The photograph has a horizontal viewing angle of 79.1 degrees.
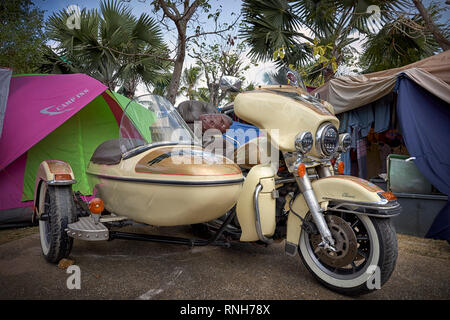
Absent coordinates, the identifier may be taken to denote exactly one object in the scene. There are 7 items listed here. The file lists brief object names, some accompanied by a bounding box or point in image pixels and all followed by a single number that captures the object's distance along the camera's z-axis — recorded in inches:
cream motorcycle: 65.2
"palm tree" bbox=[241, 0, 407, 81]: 247.3
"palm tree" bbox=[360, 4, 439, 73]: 234.5
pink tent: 125.3
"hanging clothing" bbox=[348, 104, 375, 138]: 178.9
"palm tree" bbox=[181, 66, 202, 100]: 757.0
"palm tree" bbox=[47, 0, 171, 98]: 257.0
